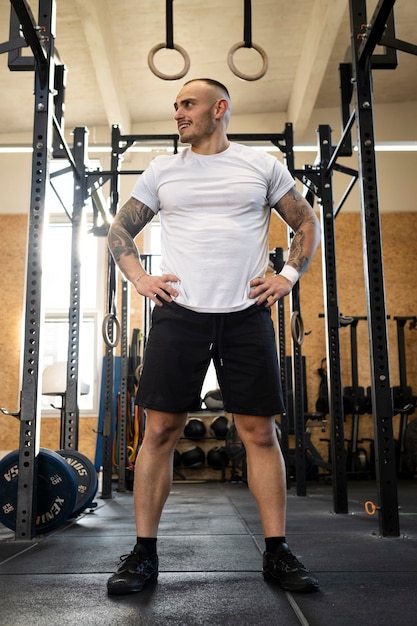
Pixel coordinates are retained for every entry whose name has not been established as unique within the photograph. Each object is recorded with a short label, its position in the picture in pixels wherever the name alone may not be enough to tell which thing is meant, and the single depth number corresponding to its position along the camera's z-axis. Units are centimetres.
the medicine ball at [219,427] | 655
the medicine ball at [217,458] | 643
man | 151
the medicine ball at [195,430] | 651
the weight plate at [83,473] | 302
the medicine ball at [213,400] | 668
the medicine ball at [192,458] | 645
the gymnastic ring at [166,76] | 267
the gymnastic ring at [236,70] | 275
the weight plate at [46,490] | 231
